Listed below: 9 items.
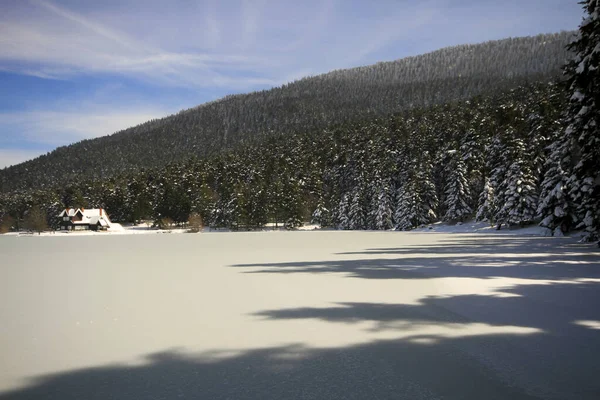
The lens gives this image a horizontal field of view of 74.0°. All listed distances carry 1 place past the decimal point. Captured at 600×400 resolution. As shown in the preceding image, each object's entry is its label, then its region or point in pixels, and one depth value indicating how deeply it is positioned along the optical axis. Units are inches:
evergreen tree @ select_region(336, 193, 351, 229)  2926.4
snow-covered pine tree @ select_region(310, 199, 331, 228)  3230.1
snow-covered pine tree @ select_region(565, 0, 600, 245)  676.1
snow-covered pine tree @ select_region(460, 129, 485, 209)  2336.4
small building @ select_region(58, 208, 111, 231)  3607.3
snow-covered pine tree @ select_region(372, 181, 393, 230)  2576.3
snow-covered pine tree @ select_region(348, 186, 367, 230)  2800.2
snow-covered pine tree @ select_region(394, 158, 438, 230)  2338.8
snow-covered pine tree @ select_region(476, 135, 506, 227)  1711.4
